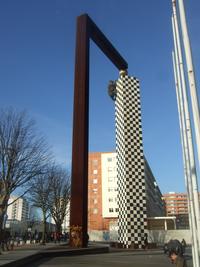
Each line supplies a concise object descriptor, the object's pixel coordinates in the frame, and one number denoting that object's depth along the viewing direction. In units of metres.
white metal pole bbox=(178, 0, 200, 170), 5.50
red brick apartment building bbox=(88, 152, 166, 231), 83.88
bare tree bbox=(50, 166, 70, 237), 44.72
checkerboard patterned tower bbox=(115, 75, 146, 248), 27.39
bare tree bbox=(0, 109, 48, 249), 19.92
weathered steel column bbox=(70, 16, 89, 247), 22.91
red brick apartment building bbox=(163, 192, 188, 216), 180.45
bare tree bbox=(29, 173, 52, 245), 41.50
